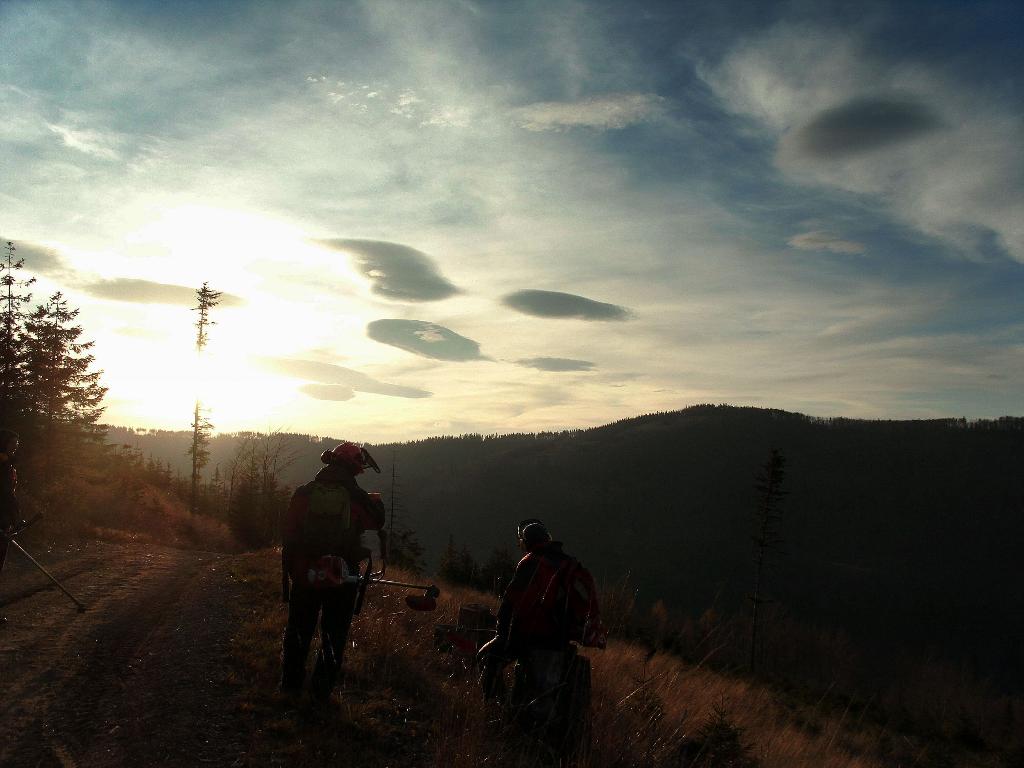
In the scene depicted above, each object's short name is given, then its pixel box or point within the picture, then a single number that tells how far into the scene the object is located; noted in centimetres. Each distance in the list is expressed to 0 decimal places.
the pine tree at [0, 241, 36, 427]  2780
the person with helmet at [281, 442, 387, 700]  646
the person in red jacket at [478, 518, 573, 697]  636
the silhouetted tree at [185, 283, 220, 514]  4316
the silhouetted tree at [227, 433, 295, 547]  3459
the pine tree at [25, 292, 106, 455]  2956
